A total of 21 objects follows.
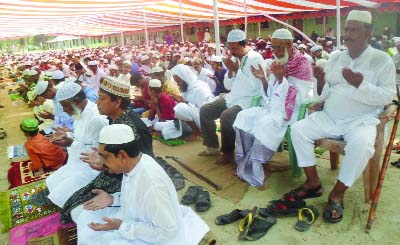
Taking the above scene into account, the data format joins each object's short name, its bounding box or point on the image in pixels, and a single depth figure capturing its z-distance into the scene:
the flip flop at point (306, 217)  3.01
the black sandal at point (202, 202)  3.48
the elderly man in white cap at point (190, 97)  5.56
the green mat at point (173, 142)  5.66
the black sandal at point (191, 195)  3.66
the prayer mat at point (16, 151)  5.76
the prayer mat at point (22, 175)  4.58
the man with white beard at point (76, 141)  3.30
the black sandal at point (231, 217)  3.20
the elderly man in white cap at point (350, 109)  3.07
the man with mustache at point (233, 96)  4.30
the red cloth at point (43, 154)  4.63
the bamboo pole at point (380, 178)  2.91
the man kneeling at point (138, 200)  2.00
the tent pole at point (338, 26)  7.62
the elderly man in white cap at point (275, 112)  3.78
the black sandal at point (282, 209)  3.21
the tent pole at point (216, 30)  6.83
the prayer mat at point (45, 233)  3.11
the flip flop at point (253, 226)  2.95
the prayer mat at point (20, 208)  3.58
